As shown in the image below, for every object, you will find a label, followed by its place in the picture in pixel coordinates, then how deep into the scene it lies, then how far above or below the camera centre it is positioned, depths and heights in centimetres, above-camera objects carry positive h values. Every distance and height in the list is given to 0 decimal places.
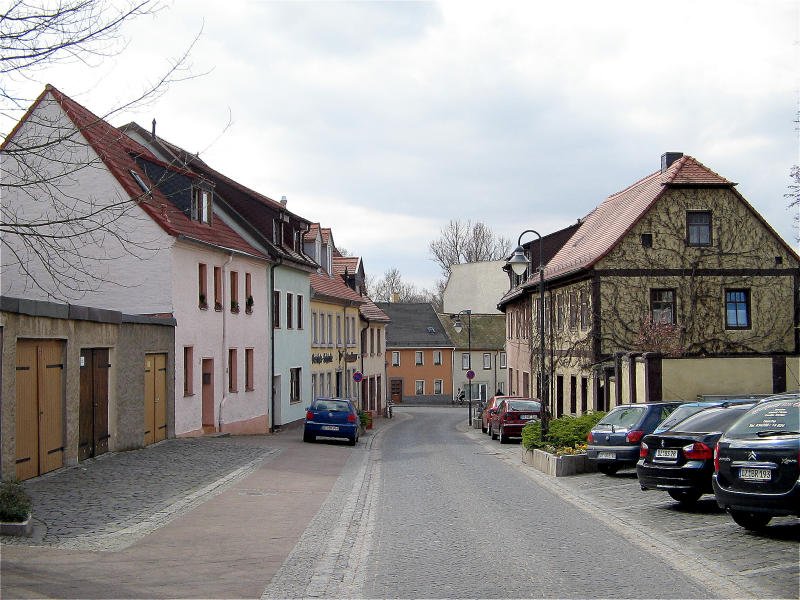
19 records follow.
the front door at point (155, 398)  2347 -112
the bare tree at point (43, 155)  955 +277
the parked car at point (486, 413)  3944 -266
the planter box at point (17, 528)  1038 -190
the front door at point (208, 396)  3023 -136
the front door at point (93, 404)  1872 -101
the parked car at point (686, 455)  1330 -152
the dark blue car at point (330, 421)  3092 -224
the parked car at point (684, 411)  1639 -114
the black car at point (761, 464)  1020 -129
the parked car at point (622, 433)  1907 -172
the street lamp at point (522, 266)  2349 +210
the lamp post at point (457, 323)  6231 +183
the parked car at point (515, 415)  3366 -230
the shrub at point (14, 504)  1046 -165
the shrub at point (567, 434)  2220 -200
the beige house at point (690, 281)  3372 +245
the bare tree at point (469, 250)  8825 +949
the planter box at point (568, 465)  2028 -248
